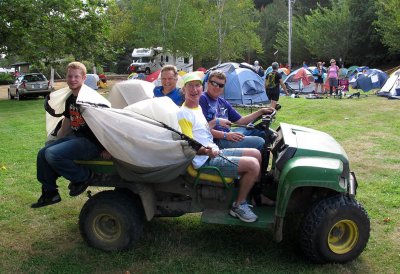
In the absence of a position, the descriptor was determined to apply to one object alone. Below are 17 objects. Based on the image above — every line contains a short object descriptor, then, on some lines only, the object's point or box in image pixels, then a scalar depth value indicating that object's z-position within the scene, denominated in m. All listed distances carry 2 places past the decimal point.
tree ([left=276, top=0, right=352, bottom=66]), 45.34
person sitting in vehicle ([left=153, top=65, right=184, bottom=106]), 5.60
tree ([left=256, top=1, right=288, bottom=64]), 60.06
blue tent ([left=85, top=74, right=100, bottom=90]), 21.85
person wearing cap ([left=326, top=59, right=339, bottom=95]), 19.70
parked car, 24.17
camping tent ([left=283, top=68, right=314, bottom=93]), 21.86
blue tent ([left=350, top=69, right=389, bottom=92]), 21.95
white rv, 44.25
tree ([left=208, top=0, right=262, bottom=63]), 39.28
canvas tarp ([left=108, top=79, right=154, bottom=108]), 5.07
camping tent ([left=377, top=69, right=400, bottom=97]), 18.03
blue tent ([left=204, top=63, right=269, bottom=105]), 16.36
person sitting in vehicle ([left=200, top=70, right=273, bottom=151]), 4.54
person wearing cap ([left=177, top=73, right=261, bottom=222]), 3.99
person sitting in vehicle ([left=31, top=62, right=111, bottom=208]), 4.07
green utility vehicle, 3.80
